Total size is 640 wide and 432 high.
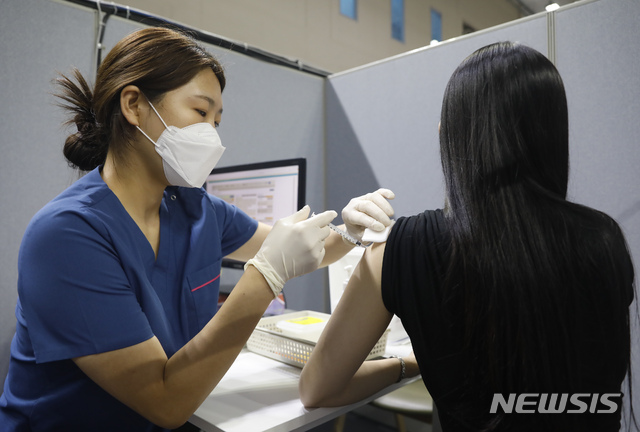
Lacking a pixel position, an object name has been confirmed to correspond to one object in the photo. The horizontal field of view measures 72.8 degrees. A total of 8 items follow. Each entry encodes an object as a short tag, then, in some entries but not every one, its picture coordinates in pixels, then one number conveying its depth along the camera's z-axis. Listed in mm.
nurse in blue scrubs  724
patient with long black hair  625
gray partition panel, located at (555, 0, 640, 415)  1240
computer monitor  1504
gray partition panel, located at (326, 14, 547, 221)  1594
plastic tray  1050
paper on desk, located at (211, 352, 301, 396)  971
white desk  805
